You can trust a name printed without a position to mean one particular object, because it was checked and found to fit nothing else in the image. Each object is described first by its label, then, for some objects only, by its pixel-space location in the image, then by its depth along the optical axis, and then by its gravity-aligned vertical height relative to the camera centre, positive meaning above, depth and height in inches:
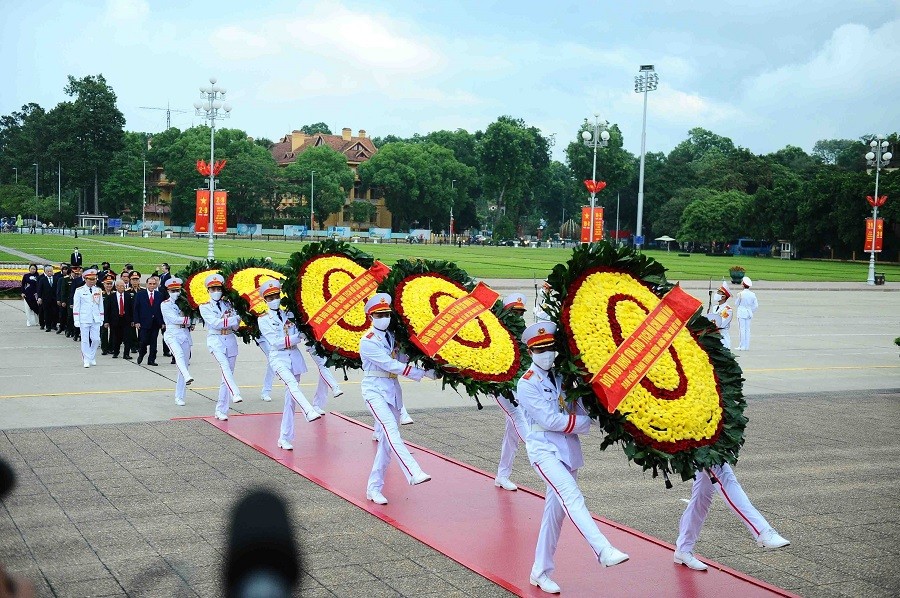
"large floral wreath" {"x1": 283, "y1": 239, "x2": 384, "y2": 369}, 451.5 -30.4
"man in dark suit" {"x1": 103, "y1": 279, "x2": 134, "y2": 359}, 777.6 -78.2
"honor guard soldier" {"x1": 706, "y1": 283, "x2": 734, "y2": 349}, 741.3 -56.3
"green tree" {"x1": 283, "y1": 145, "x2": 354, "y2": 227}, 4003.4 +230.9
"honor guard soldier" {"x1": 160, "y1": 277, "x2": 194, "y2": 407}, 604.7 -66.1
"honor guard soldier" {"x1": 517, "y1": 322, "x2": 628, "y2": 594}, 280.8 -62.8
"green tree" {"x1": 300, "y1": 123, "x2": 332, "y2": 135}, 6451.8 +712.5
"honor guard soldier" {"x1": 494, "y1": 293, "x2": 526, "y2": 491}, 401.4 -90.4
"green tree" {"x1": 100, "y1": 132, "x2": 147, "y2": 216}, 4069.9 +209.2
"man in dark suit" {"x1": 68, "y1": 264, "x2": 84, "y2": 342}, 877.8 -60.0
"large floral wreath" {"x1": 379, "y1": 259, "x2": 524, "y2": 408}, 370.6 -41.3
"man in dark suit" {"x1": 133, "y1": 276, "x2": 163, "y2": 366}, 735.1 -74.2
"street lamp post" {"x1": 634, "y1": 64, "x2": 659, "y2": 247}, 1956.2 +364.3
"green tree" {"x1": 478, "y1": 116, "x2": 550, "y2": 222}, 4569.4 +368.5
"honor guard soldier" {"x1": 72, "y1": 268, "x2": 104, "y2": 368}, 729.4 -74.2
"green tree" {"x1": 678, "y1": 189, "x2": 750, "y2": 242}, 3740.2 +96.8
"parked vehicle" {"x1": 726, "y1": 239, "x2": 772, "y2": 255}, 3801.7 -22.6
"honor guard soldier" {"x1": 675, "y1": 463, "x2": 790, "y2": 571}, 283.0 -85.9
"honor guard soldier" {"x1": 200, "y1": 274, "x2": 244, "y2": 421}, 539.8 -58.3
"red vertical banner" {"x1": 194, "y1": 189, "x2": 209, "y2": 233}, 1798.7 +28.8
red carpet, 291.0 -110.6
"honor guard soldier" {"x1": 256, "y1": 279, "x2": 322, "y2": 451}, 469.7 -58.4
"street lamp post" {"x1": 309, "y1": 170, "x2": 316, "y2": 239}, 3922.2 +155.7
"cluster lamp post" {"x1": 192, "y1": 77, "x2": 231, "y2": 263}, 1726.4 +225.5
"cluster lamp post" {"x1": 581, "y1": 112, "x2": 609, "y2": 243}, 1729.0 +194.1
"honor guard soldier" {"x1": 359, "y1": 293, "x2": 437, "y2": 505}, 377.7 -63.2
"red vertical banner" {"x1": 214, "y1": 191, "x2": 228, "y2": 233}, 1795.0 +29.3
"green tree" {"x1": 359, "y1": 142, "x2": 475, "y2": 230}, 4183.1 +249.2
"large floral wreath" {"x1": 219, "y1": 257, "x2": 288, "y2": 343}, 541.1 -36.4
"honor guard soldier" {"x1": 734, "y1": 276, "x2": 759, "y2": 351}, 937.5 -71.6
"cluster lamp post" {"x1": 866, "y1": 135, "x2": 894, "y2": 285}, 1868.8 +187.3
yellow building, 4473.4 +393.4
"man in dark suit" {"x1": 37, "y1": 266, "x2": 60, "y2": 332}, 964.0 -82.4
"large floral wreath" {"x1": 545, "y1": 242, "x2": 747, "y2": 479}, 275.0 -40.4
